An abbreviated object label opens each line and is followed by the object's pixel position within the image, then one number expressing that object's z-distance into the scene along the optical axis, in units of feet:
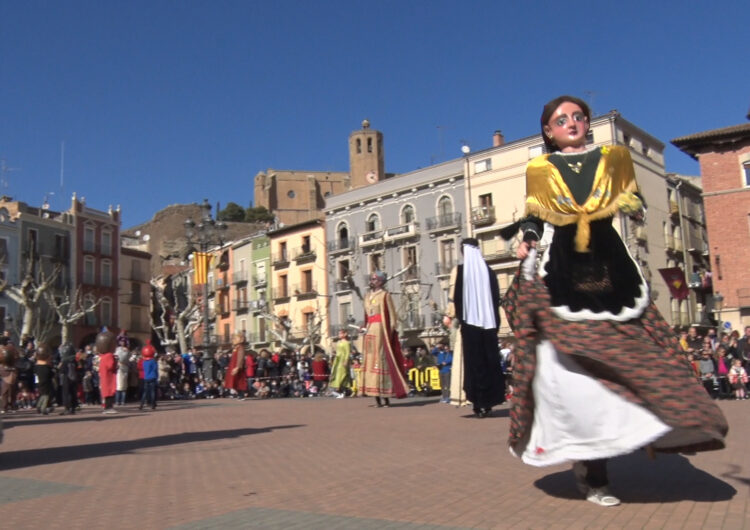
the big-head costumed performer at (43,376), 51.85
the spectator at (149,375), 57.36
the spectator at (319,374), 78.97
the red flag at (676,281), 89.20
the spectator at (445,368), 49.85
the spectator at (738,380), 51.72
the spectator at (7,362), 32.14
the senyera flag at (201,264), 76.13
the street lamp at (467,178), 160.04
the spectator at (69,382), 54.60
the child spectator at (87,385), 67.36
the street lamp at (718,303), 120.16
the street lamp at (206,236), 76.48
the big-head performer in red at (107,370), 51.06
